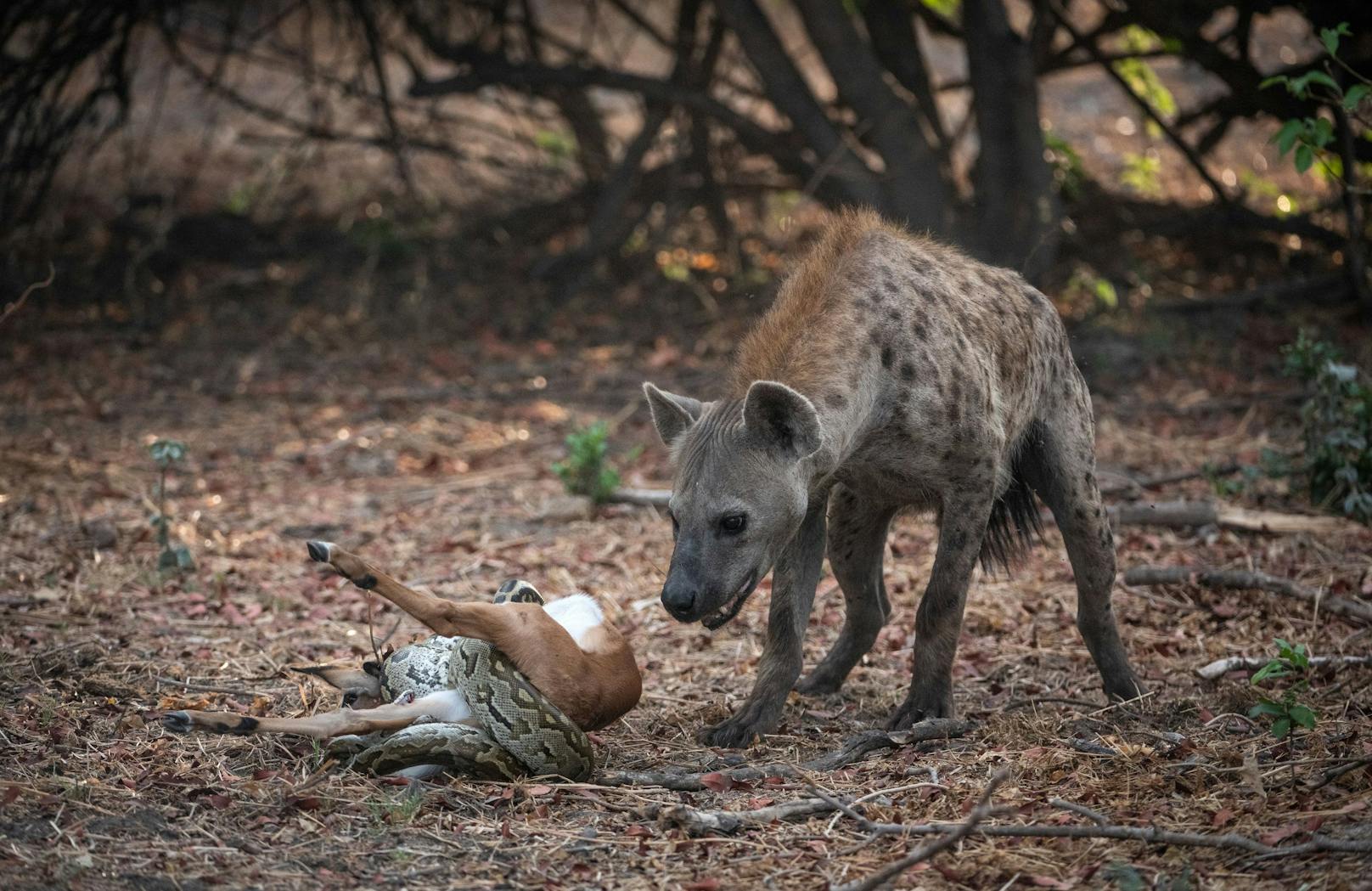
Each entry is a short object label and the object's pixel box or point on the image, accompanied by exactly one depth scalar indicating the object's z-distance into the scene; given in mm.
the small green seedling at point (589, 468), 14219
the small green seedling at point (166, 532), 12195
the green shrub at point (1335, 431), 13148
